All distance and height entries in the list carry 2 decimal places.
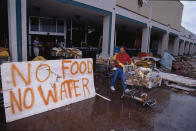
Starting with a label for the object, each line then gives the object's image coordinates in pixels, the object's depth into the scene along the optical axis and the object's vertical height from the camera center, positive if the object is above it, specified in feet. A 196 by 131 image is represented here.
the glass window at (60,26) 46.19 +9.32
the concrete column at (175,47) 80.50 +5.00
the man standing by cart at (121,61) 18.19 -0.99
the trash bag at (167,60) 37.50 -1.48
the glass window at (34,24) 42.42 +9.04
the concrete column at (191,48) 136.63 +7.90
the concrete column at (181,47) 98.31 +6.25
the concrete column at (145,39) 48.08 +5.73
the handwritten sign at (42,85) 10.11 -3.02
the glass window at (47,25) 43.45 +9.14
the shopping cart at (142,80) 14.68 -3.02
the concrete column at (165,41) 63.73 +6.83
